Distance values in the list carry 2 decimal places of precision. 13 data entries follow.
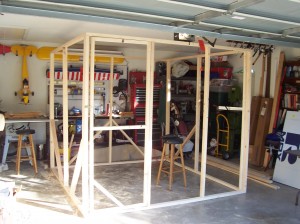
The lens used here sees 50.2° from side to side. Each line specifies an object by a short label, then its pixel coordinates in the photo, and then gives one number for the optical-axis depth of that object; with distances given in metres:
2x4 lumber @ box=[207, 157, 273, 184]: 5.34
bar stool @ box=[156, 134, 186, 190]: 4.86
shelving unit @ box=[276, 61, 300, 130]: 5.88
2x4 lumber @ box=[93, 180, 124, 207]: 4.19
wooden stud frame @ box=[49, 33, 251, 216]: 3.68
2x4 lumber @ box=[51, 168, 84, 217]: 3.91
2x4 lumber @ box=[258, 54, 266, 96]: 6.62
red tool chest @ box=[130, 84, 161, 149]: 7.36
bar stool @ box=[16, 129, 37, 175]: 5.50
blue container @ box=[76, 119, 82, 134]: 6.75
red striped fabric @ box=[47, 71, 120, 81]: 6.87
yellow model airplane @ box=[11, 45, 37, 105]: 6.45
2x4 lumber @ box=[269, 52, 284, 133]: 6.06
